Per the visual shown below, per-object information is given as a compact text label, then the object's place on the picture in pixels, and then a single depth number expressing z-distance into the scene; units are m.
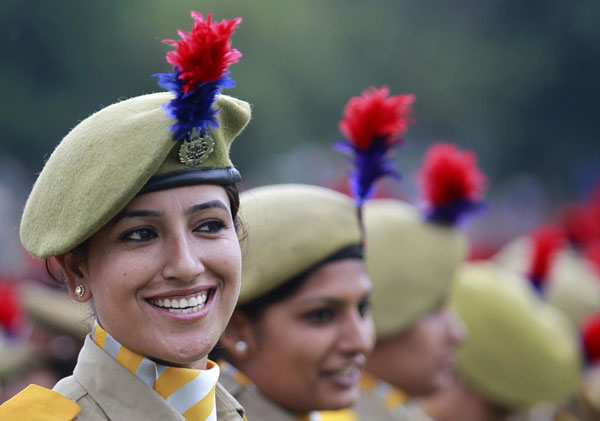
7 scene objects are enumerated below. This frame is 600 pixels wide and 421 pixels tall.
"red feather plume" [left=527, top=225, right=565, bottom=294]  12.64
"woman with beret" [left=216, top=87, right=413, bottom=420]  7.80
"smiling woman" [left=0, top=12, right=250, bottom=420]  5.42
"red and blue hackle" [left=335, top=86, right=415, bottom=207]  8.23
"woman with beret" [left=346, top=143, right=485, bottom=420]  10.03
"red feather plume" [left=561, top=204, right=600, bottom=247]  18.16
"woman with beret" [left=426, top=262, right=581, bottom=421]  11.72
